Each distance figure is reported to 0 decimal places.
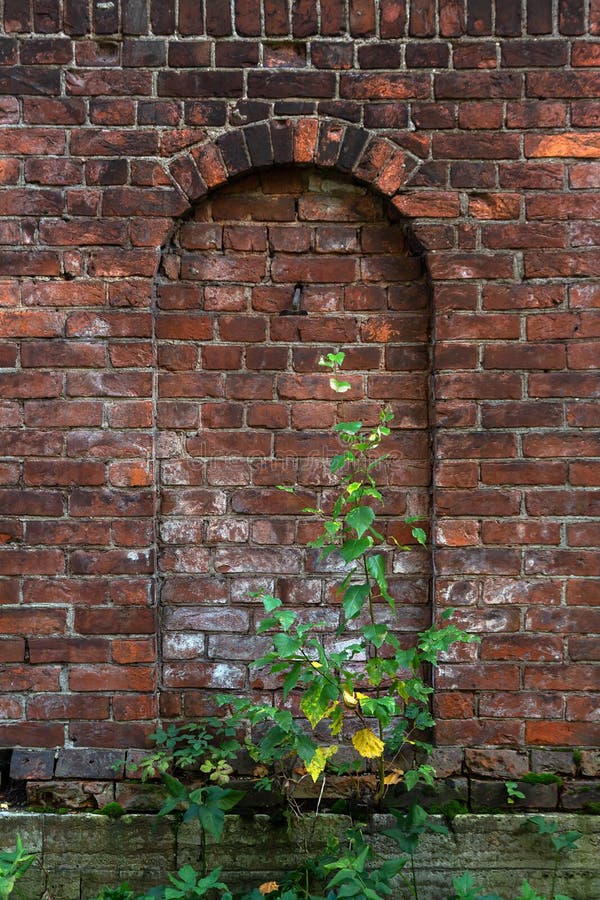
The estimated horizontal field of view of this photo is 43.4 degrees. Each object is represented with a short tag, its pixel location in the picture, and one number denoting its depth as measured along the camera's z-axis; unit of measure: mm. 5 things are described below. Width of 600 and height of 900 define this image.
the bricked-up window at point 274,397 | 2619
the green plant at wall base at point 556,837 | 2388
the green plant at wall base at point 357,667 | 2139
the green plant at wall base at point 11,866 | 2096
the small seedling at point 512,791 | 2471
